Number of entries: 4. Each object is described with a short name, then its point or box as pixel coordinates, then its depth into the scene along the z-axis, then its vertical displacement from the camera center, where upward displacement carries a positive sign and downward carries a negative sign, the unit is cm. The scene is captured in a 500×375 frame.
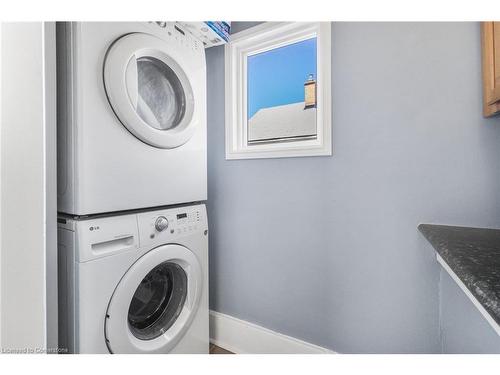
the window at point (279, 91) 125 +60
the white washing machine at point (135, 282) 76 -38
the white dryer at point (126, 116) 76 +28
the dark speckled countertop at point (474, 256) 44 -20
